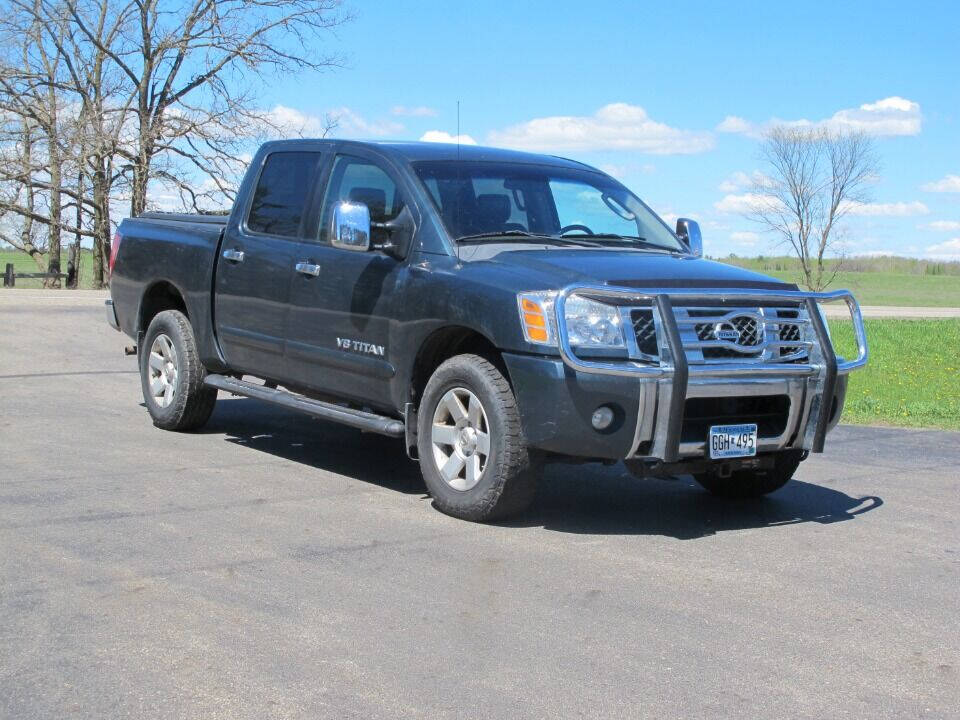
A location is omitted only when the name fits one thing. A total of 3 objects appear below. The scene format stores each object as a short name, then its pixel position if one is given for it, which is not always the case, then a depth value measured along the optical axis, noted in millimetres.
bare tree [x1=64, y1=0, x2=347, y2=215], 34375
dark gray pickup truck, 5859
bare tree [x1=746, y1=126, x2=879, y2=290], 49344
